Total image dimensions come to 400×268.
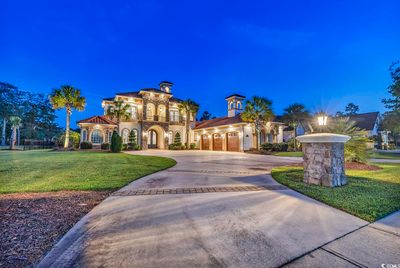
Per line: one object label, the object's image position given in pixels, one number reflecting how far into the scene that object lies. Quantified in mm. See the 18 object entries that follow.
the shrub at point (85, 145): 22619
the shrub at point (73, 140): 25469
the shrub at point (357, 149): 9023
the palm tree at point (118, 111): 23484
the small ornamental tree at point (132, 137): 25531
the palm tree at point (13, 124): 24781
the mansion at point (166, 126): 24375
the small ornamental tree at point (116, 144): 19266
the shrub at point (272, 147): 22094
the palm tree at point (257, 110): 21078
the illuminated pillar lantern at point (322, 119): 6973
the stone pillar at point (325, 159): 5152
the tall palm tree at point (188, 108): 27891
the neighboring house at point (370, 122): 32188
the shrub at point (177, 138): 28047
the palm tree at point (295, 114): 33188
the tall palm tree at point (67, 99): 21031
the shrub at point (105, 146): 23297
